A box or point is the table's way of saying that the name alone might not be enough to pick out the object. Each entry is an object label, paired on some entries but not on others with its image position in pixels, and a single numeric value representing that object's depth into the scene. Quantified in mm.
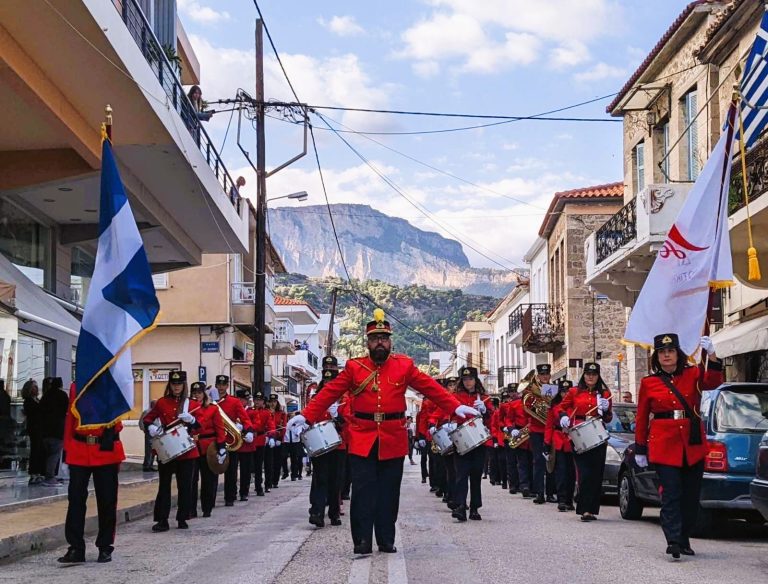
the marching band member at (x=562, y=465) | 15828
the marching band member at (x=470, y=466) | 13578
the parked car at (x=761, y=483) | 9750
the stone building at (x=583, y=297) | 39500
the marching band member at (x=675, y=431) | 10008
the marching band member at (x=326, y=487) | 13477
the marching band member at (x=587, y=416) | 14195
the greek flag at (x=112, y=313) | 10070
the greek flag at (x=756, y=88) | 17297
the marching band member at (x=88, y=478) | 10141
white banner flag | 11578
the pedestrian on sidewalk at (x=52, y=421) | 18609
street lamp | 35406
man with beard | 9992
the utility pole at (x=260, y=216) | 29203
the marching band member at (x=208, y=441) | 14984
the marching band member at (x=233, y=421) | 16734
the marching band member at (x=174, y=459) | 13273
